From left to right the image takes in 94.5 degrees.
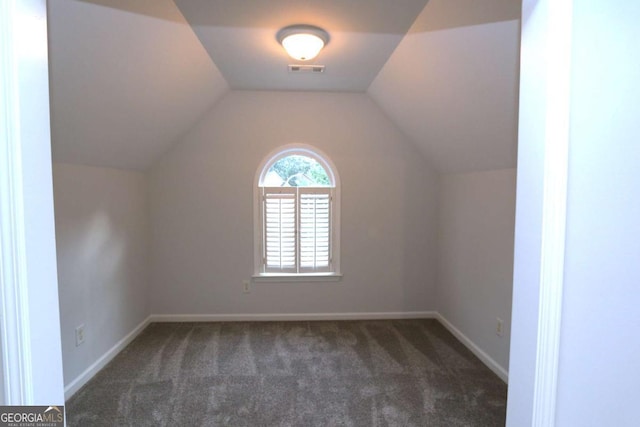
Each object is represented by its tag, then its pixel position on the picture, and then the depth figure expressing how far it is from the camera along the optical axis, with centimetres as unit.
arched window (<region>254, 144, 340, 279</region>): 327
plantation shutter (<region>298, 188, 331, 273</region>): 329
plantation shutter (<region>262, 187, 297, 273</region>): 327
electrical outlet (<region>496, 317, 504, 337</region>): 227
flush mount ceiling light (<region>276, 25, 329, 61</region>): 187
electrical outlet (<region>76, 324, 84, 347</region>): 211
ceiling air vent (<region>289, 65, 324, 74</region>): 246
